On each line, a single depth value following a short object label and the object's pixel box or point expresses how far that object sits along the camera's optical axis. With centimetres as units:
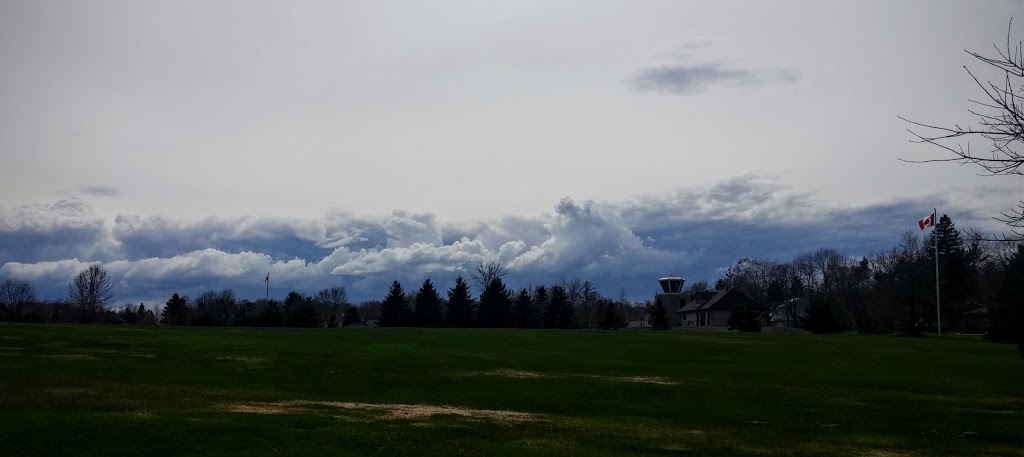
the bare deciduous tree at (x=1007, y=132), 1130
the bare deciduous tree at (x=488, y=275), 17225
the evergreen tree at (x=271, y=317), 10975
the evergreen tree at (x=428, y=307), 11950
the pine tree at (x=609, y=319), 12419
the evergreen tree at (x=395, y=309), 11912
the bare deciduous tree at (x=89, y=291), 13950
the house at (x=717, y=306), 13650
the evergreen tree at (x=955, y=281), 11025
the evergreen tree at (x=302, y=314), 11088
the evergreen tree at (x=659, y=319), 12451
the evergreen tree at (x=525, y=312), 12619
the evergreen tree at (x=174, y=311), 12398
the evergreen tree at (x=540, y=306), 12873
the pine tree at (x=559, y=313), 12838
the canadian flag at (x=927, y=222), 8438
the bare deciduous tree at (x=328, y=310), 17165
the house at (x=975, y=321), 11762
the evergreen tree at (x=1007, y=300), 7500
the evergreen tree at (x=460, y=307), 12156
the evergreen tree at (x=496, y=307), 12162
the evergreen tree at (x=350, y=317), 14770
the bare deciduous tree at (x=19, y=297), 14450
